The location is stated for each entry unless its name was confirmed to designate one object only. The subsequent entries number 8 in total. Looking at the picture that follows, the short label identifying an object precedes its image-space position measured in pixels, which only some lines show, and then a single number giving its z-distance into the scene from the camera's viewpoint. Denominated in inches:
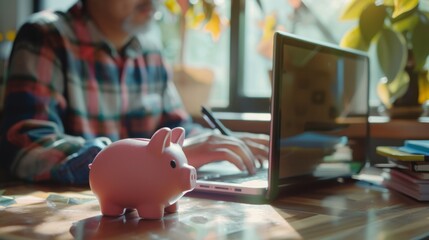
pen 42.2
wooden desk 24.3
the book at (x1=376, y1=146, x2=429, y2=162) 36.5
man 40.3
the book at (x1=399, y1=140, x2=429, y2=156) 37.1
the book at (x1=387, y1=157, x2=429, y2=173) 36.7
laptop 33.3
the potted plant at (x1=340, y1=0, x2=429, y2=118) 46.9
